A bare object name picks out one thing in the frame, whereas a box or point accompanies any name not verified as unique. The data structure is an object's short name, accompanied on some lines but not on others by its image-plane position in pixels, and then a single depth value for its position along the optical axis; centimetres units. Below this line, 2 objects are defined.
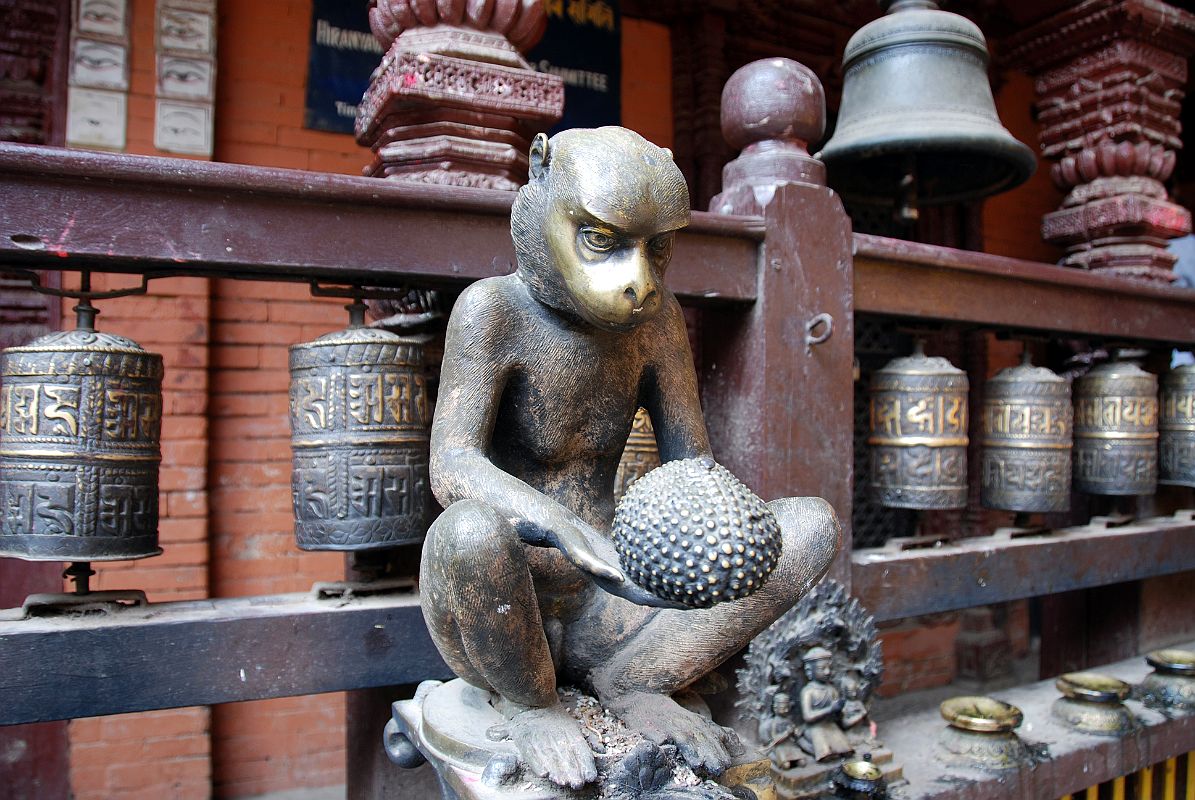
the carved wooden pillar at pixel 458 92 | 178
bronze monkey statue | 118
